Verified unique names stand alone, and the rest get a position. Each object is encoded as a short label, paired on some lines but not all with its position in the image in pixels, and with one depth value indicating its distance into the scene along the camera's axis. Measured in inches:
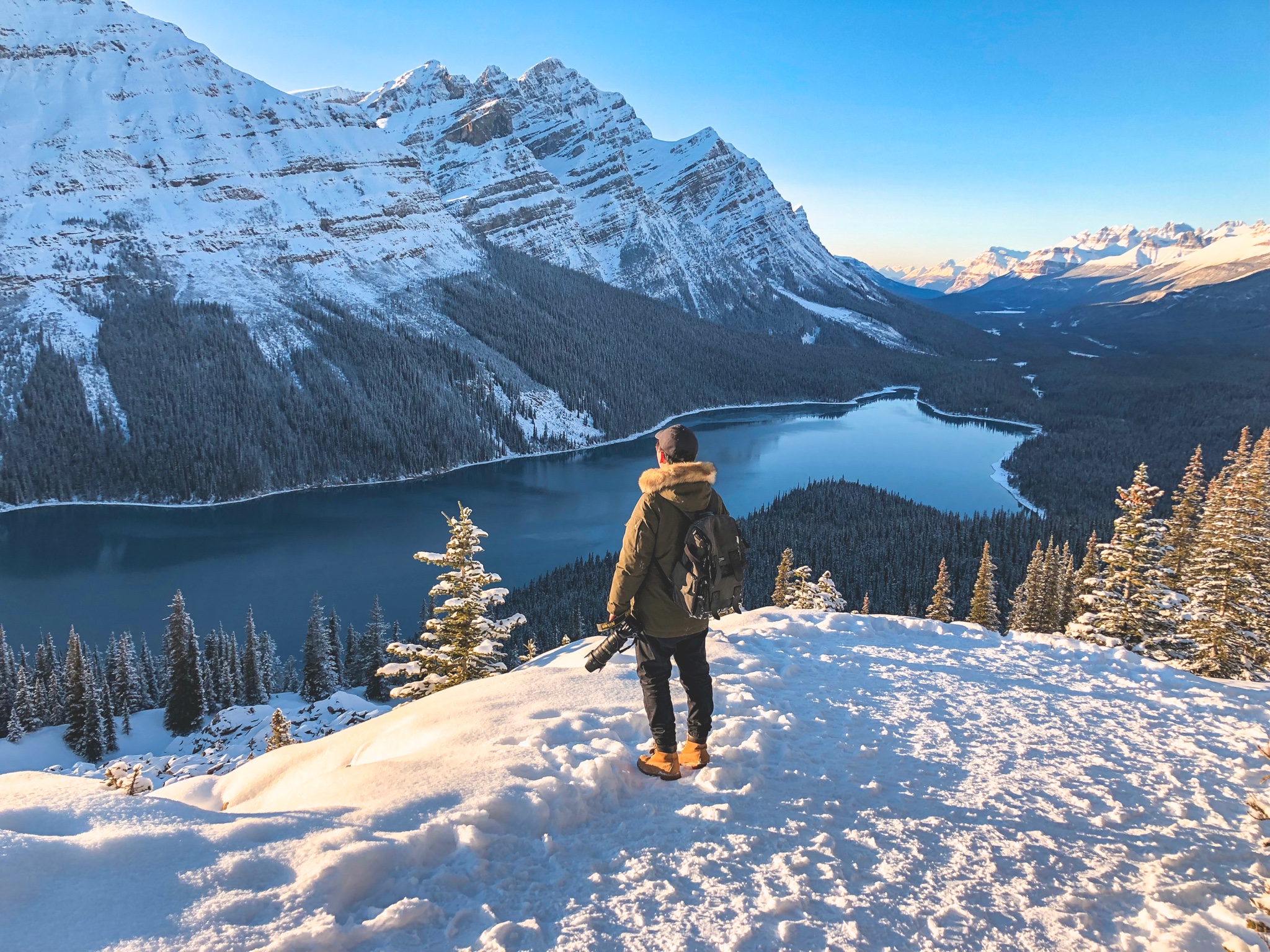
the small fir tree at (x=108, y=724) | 1615.4
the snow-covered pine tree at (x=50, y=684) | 1678.2
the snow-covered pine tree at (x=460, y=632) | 662.5
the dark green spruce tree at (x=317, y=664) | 1830.7
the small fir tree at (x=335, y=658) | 1862.7
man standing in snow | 236.4
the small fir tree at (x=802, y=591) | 1107.9
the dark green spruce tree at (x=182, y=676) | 1669.5
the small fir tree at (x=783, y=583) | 1290.6
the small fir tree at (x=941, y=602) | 1371.2
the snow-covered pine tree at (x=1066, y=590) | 1438.2
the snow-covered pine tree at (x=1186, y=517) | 1085.8
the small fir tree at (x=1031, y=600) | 1433.3
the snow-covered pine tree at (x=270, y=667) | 1929.1
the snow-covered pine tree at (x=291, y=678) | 2015.3
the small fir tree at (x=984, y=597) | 1409.9
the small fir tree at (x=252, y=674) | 1868.8
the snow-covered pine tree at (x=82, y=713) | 1566.2
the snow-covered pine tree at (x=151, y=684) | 1916.1
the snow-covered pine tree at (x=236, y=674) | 1843.0
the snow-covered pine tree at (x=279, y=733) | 1032.2
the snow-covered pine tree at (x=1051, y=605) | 1417.3
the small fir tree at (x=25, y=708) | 1587.1
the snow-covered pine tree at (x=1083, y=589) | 812.6
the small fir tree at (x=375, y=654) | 1823.3
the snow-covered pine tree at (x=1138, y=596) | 800.9
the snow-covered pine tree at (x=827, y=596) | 1120.8
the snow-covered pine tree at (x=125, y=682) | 1775.3
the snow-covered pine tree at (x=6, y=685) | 1663.4
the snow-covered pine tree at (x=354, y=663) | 1971.0
